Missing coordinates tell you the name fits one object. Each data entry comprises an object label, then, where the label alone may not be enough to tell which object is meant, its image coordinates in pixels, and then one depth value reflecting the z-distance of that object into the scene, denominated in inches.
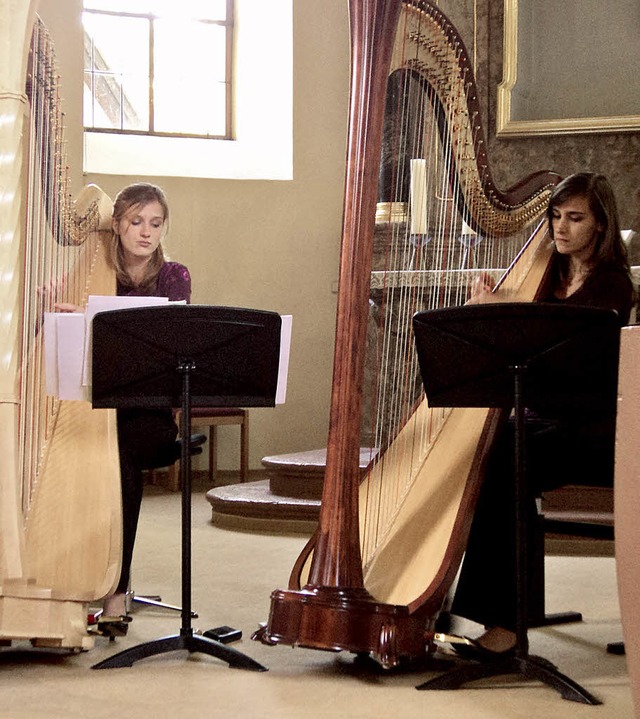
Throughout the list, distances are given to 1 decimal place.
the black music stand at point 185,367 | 196.5
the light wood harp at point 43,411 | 173.5
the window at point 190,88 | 549.0
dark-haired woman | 221.6
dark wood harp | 189.9
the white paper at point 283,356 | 213.2
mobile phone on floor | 230.7
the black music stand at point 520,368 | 183.0
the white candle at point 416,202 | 378.2
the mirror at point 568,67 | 496.7
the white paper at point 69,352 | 207.9
